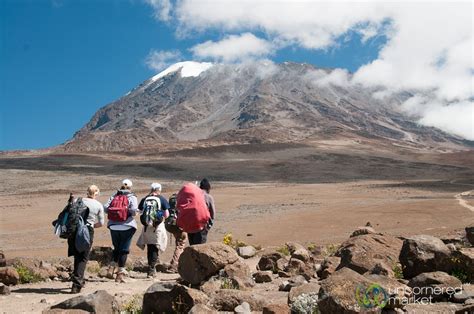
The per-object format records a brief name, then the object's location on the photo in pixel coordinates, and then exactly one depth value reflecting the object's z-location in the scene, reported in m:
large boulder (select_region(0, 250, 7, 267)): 9.23
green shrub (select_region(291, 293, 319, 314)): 4.83
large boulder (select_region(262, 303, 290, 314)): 4.90
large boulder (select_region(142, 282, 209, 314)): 5.27
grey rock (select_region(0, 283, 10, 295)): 7.16
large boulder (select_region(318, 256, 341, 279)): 7.38
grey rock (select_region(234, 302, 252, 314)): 5.26
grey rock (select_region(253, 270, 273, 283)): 7.64
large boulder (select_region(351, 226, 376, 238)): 10.21
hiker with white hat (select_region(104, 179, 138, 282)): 8.02
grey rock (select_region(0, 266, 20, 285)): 7.99
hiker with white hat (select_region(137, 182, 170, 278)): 8.70
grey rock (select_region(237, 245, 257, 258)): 11.70
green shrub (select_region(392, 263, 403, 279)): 6.71
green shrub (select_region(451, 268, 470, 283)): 6.26
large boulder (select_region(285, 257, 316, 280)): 8.00
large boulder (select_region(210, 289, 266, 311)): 5.53
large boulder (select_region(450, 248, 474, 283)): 6.29
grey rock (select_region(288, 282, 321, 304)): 5.42
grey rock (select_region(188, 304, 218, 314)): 4.86
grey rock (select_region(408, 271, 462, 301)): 5.52
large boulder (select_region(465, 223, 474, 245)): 9.66
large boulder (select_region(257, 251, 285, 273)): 8.92
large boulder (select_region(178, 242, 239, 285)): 6.71
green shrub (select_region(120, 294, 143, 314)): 5.56
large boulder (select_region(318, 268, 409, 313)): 4.46
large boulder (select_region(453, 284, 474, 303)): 5.25
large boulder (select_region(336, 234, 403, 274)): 7.04
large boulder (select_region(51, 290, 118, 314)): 5.16
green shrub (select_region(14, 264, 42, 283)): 8.30
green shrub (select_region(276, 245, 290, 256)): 10.95
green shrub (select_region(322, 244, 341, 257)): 11.34
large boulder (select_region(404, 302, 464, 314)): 5.05
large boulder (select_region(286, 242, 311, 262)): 8.95
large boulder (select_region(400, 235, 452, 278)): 6.45
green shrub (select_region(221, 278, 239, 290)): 6.49
